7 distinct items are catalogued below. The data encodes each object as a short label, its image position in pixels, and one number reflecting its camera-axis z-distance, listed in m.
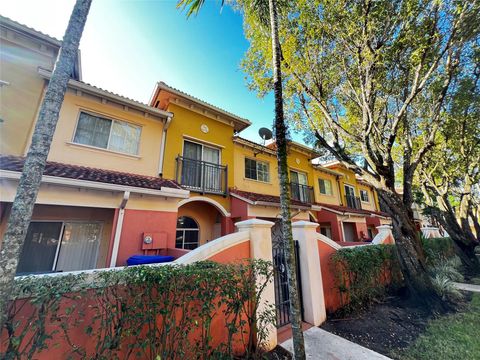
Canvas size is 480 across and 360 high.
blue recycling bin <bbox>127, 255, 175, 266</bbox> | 5.68
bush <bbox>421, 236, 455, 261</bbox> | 9.77
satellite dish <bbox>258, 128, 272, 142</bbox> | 13.08
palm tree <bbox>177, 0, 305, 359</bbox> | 3.04
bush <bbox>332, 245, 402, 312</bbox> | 5.75
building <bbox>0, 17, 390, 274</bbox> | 6.14
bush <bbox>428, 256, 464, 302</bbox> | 6.30
